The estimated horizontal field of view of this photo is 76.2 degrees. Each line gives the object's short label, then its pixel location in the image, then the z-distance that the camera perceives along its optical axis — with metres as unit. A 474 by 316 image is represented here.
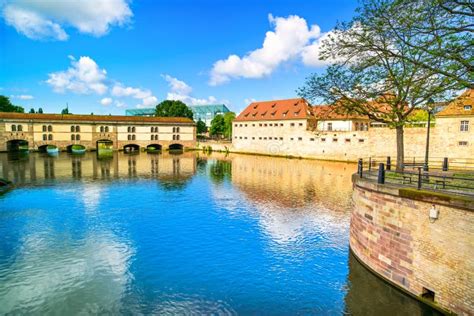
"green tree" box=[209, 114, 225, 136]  114.25
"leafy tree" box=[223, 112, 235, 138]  111.00
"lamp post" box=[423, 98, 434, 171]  18.14
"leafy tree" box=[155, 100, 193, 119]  110.31
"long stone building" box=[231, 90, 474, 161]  42.03
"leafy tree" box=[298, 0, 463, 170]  16.78
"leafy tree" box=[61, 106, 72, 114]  131.49
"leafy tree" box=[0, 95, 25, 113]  102.50
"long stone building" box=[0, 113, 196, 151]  72.88
